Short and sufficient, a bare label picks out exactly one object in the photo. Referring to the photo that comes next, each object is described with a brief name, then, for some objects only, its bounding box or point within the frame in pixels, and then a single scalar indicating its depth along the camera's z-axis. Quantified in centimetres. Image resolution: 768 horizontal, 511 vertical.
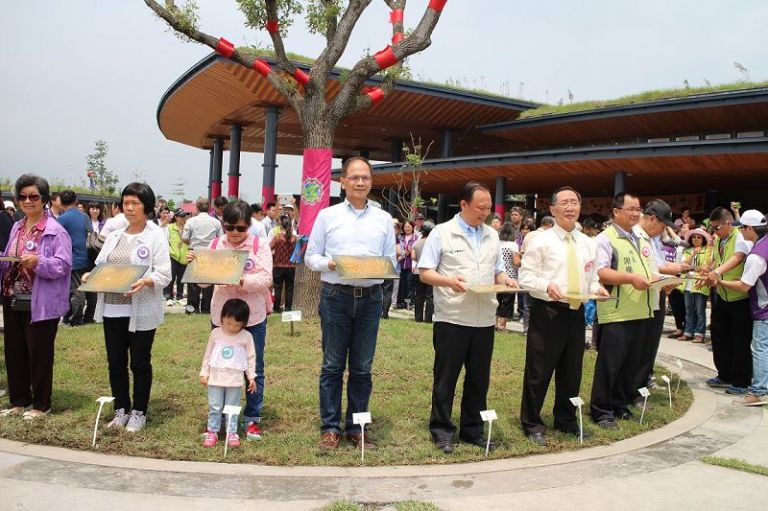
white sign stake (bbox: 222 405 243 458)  446
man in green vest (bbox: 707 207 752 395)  703
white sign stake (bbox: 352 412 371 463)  447
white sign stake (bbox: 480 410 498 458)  459
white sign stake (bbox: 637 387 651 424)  566
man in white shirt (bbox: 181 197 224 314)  994
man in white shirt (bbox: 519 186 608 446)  498
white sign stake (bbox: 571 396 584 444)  502
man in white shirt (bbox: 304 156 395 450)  460
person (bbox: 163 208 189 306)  1146
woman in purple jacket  517
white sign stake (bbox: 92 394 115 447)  449
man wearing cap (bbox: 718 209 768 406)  656
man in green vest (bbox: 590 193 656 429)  559
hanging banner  995
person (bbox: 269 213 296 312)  1121
